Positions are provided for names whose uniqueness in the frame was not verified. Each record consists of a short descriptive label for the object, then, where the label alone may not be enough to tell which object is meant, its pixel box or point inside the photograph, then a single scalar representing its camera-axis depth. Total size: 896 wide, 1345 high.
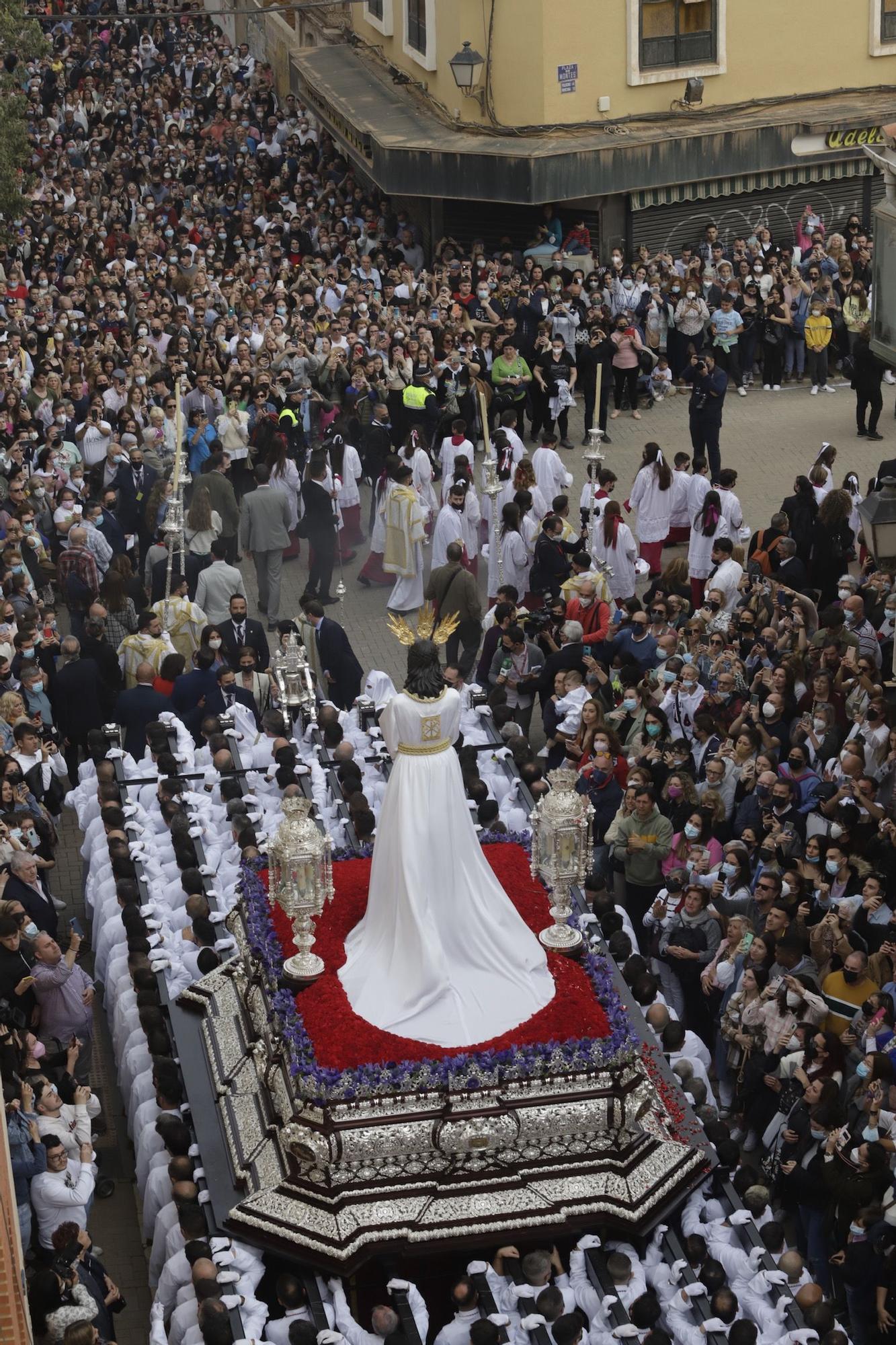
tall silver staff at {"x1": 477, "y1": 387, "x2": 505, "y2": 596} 20.08
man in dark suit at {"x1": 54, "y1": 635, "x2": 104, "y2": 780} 18.30
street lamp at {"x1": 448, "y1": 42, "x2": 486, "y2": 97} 30.80
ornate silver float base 12.50
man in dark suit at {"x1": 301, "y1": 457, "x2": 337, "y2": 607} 21.80
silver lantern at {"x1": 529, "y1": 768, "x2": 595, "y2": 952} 13.62
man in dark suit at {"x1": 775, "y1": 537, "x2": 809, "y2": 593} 18.97
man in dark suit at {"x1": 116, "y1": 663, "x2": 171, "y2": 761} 18.00
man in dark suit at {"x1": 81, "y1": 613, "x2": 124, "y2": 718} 18.86
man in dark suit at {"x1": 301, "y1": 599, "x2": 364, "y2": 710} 18.75
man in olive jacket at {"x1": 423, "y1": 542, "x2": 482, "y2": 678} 19.56
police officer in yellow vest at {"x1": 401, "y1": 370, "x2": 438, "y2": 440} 24.30
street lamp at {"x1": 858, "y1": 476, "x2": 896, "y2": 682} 16.42
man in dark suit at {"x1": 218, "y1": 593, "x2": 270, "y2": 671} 18.83
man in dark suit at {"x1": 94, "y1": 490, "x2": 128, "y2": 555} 21.16
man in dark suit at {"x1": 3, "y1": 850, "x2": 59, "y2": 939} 15.13
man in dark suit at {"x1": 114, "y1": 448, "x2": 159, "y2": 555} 22.02
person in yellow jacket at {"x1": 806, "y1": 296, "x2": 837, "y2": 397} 27.30
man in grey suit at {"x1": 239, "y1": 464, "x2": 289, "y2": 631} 21.42
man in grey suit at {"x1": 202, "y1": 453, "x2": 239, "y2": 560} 21.80
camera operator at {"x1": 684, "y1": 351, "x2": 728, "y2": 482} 23.91
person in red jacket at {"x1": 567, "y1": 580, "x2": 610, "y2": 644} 18.92
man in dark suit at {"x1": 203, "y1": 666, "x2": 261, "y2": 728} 18.02
